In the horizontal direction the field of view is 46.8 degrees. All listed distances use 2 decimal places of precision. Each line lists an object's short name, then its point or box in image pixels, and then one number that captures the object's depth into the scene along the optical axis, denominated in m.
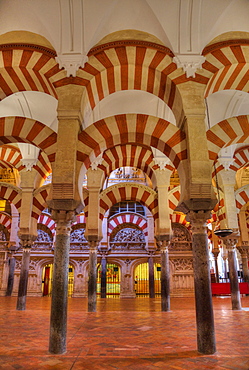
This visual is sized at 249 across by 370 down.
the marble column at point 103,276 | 14.00
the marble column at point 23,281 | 8.59
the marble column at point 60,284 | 4.01
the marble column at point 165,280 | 8.52
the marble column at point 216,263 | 16.08
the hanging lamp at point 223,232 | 8.02
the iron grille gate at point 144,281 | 16.44
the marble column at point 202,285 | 3.99
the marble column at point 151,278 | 13.95
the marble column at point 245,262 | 12.73
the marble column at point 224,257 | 19.70
